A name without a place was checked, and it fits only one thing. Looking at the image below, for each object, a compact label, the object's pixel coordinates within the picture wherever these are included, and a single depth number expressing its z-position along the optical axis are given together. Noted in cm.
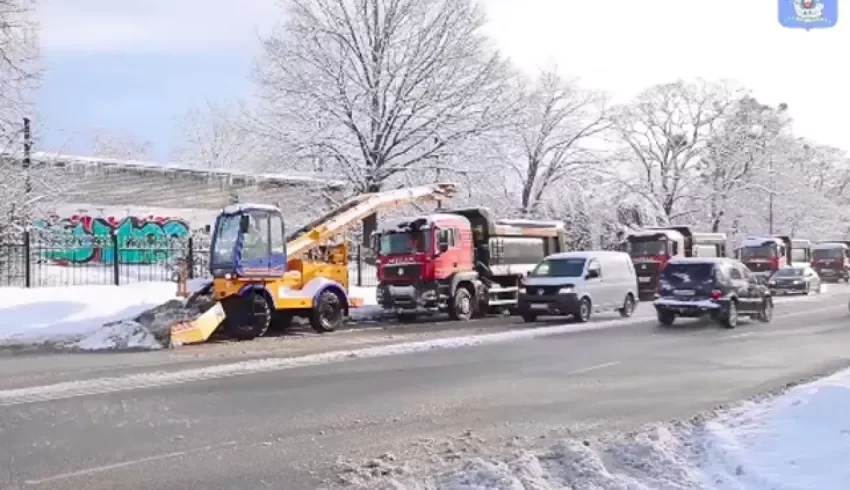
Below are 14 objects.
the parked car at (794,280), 4328
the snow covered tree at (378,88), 3462
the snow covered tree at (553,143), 4841
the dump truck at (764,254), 4856
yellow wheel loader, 1964
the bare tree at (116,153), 7044
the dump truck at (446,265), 2484
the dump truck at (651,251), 3762
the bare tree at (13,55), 2447
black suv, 2272
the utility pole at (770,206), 6462
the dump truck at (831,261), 6025
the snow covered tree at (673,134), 6159
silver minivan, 2391
